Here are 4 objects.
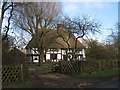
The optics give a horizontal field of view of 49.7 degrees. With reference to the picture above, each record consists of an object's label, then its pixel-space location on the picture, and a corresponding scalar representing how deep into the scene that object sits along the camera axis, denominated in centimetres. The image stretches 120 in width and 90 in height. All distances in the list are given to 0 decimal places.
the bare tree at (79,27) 1873
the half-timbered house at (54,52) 3569
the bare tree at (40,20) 2231
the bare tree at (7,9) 1385
